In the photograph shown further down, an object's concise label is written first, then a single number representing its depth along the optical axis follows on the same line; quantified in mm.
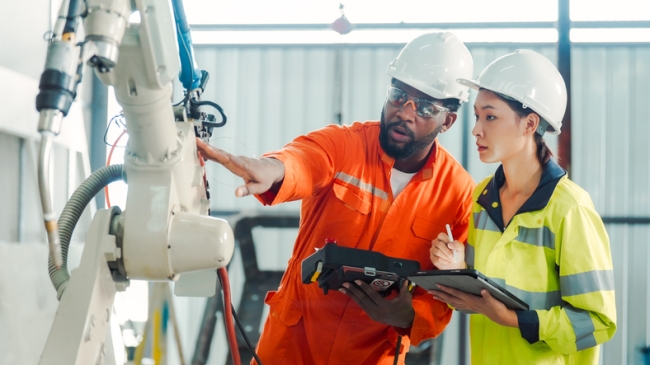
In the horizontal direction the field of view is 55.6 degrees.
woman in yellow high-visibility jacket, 1662
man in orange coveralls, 2180
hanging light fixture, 4648
